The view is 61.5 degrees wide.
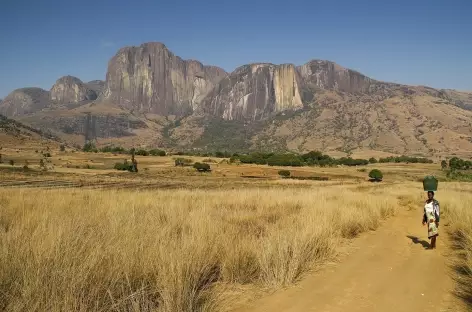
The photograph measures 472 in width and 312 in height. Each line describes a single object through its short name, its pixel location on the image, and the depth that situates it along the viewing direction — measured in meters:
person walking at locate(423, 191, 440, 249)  11.09
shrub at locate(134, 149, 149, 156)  115.04
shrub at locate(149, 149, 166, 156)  116.22
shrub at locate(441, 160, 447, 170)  88.51
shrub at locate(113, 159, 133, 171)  65.94
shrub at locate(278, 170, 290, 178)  68.19
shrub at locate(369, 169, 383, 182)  62.64
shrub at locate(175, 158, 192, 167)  82.50
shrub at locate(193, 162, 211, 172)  70.50
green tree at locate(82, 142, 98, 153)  128.93
